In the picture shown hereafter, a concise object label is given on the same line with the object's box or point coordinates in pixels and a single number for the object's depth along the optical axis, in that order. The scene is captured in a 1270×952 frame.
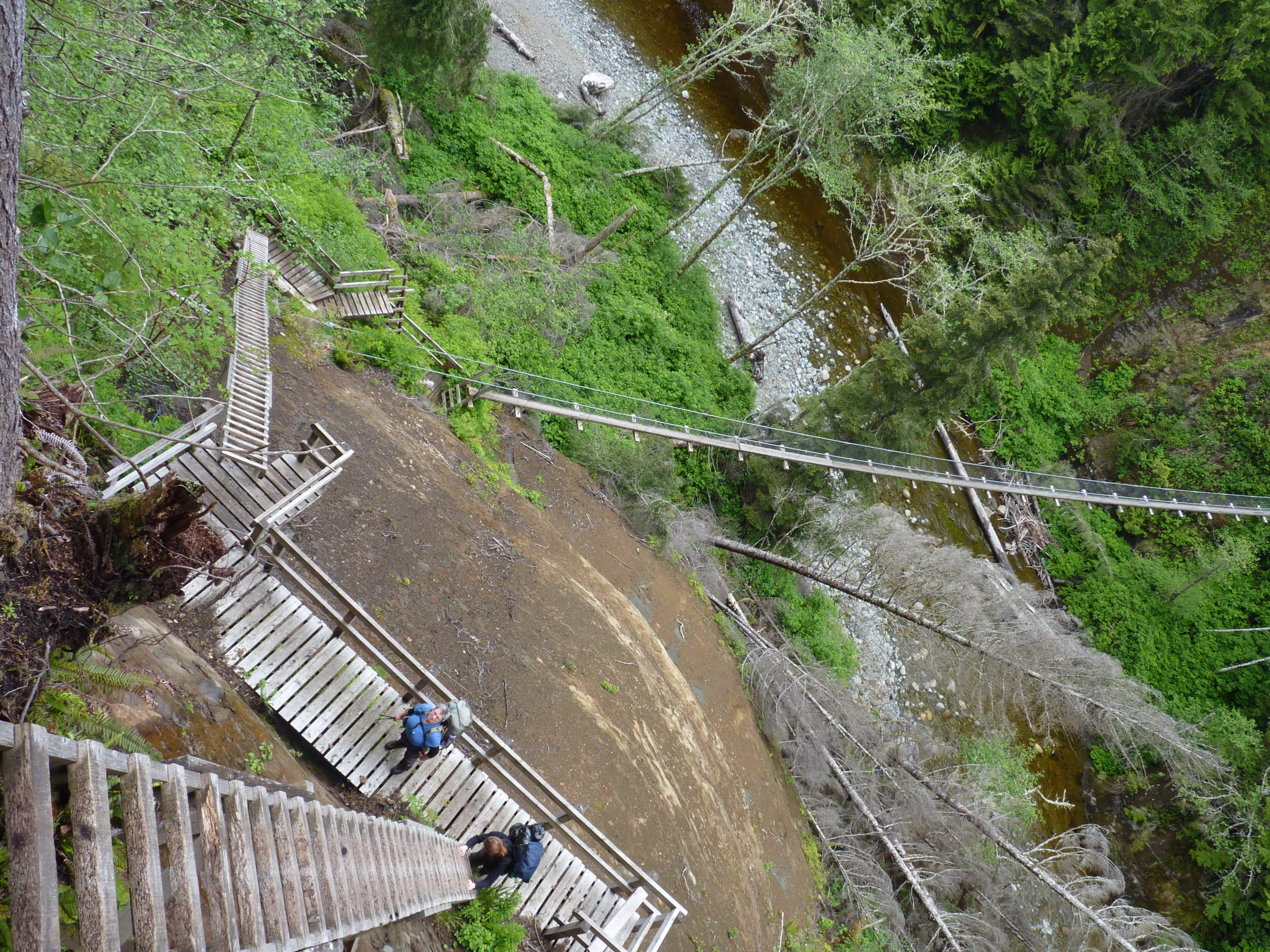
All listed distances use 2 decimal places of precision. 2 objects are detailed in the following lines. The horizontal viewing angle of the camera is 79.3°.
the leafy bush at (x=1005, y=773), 16.91
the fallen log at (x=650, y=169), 21.70
